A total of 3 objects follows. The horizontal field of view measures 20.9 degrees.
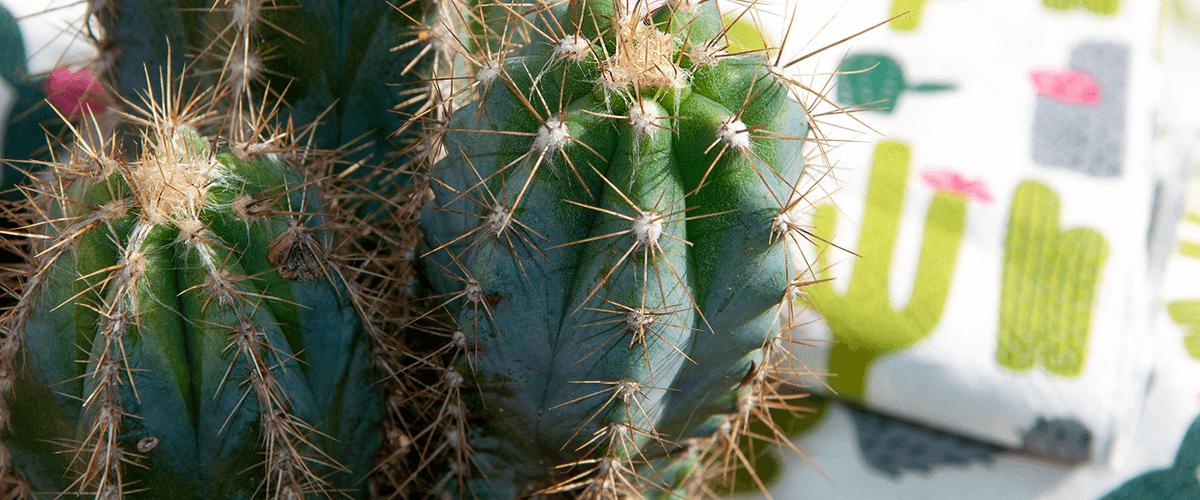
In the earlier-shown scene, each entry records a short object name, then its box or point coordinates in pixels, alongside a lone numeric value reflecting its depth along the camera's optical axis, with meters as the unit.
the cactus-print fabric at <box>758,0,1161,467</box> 0.58
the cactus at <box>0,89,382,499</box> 0.46
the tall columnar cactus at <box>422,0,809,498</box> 0.46
